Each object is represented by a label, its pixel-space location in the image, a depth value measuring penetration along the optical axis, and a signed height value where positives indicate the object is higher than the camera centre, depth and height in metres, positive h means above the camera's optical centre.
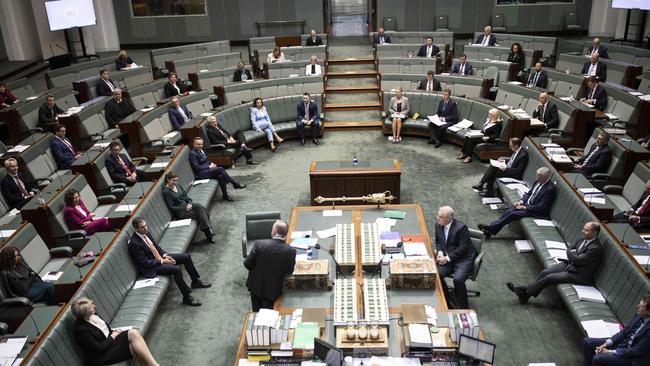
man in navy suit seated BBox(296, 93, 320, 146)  12.73 -2.83
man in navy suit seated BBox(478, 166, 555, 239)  7.88 -3.08
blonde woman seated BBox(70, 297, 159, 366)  5.19 -3.15
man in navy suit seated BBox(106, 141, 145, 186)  9.24 -2.73
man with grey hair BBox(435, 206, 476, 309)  6.57 -3.08
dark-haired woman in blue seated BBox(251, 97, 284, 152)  12.41 -2.81
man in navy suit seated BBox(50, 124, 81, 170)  9.98 -2.61
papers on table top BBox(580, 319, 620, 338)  5.46 -3.32
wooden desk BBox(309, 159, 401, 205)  9.18 -3.04
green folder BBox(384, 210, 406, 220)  7.41 -2.92
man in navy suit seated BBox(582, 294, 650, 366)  4.85 -3.15
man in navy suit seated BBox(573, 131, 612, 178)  8.80 -2.74
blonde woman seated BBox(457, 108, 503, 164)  10.88 -2.90
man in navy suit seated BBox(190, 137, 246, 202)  9.80 -2.97
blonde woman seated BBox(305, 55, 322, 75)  14.77 -2.00
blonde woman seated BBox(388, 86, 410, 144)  12.57 -2.74
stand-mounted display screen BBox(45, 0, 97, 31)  17.28 -0.47
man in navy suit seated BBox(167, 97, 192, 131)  11.73 -2.44
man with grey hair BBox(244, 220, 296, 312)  5.71 -2.70
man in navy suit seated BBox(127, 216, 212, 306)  6.69 -3.15
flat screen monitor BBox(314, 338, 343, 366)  4.39 -2.79
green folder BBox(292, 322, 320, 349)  4.73 -2.87
